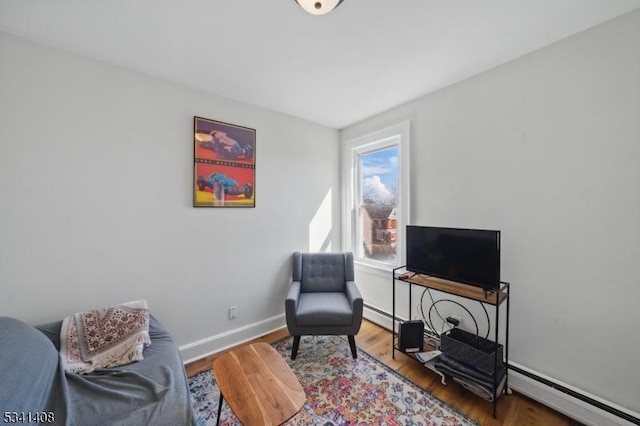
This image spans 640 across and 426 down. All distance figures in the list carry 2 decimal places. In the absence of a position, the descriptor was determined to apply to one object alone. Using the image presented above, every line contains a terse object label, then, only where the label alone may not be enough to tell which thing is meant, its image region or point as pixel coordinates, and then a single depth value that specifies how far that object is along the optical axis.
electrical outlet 2.43
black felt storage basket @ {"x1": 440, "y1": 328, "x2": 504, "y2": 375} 1.68
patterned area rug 1.57
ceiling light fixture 1.17
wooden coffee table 1.14
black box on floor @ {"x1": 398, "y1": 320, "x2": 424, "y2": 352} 2.17
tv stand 1.63
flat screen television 1.74
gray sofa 1.03
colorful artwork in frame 2.23
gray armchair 2.12
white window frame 2.60
